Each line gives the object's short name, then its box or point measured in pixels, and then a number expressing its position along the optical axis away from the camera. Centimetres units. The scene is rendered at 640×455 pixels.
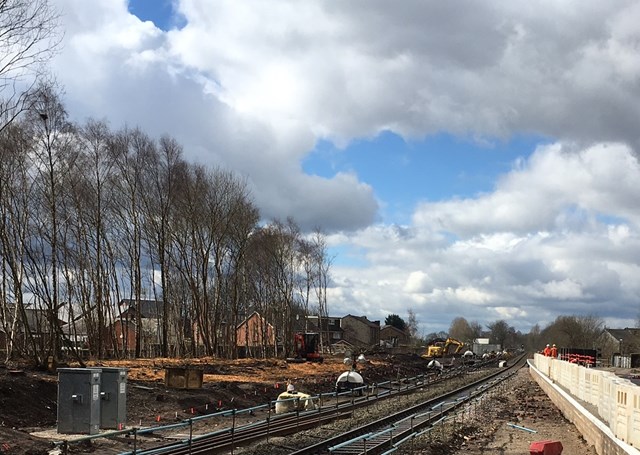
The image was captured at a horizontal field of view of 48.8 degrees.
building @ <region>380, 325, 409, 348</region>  16177
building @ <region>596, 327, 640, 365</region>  11481
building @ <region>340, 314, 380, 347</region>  15038
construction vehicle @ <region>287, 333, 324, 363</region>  5959
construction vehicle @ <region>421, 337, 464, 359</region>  9369
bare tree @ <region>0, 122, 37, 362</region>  3509
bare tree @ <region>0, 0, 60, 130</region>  1683
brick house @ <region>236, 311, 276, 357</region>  7426
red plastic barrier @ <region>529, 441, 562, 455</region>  1515
